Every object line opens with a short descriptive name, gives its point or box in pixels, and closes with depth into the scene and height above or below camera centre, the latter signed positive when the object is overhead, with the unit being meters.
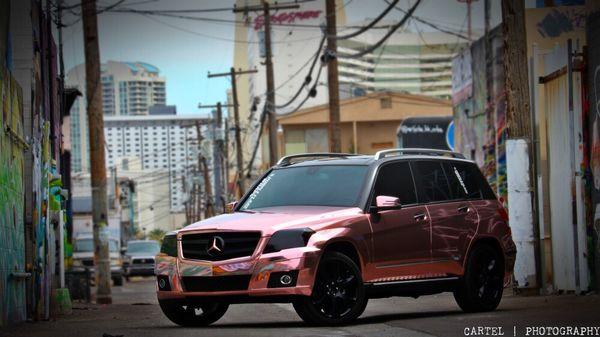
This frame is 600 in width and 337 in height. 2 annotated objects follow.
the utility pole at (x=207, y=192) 83.75 -2.21
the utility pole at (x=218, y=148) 79.72 +0.90
